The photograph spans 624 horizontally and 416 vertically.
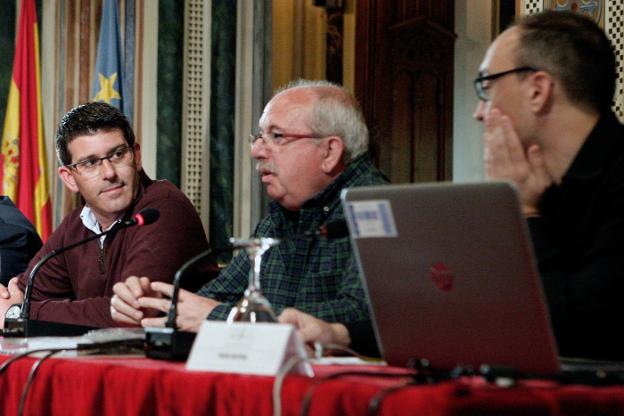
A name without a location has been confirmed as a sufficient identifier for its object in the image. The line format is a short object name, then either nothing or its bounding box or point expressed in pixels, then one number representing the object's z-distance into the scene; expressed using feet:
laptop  5.38
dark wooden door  20.22
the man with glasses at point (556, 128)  7.33
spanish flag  19.85
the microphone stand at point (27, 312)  9.45
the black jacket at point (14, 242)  15.26
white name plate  5.75
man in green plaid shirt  10.08
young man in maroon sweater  12.59
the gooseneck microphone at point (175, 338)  7.04
